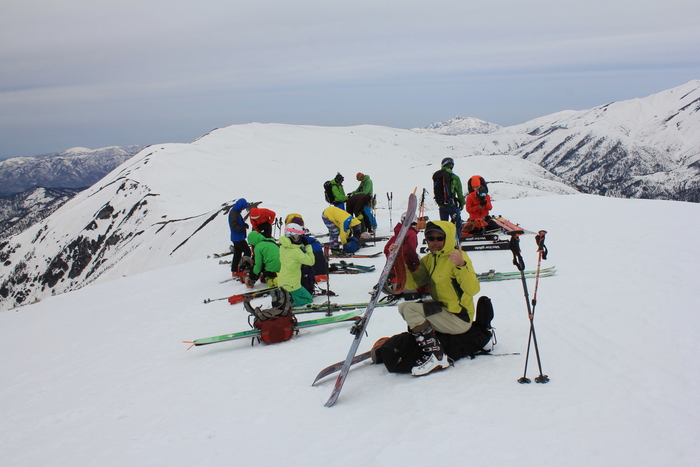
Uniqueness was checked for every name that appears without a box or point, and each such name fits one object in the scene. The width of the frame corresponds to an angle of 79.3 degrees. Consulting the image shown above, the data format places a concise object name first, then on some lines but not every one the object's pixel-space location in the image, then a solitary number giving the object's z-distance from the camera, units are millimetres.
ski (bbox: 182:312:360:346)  6875
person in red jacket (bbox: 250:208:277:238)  10383
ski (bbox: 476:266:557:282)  8934
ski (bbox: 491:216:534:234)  12948
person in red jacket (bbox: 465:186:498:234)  13078
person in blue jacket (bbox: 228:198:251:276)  11539
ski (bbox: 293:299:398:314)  8156
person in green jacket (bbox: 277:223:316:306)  8008
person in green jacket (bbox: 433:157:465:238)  11492
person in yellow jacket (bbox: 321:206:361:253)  12320
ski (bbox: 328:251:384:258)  12766
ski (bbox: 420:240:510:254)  11812
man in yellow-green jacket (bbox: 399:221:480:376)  5008
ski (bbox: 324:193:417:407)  4676
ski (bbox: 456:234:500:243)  12531
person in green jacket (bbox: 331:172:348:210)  14453
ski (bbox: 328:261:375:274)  11289
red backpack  6957
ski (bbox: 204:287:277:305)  9602
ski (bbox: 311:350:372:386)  5273
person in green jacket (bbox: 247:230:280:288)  9406
